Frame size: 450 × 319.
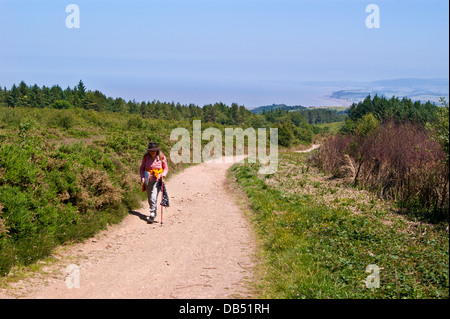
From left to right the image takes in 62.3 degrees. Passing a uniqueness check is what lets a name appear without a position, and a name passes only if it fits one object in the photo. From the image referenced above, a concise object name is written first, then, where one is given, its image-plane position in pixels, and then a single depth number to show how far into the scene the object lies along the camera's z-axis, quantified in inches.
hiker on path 413.1
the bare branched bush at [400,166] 434.0
